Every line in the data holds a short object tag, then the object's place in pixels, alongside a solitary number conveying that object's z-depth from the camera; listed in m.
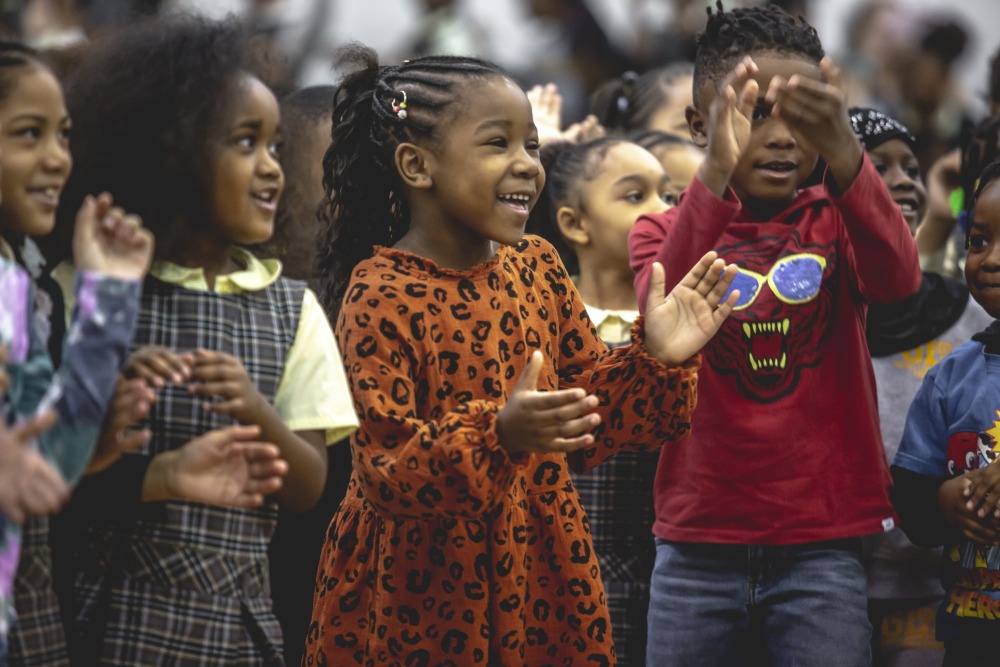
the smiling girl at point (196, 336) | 4.86
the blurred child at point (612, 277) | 7.02
